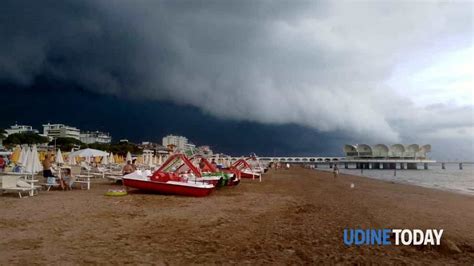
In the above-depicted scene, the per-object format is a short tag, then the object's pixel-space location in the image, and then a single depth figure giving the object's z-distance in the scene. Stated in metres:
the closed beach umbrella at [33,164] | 13.73
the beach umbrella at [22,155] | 17.83
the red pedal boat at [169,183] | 13.94
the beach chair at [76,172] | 17.34
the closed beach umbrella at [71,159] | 29.08
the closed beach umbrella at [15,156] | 22.27
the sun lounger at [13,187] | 12.48
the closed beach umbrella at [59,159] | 24.58
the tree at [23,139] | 71.19
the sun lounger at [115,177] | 18.94
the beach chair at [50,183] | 15.03
